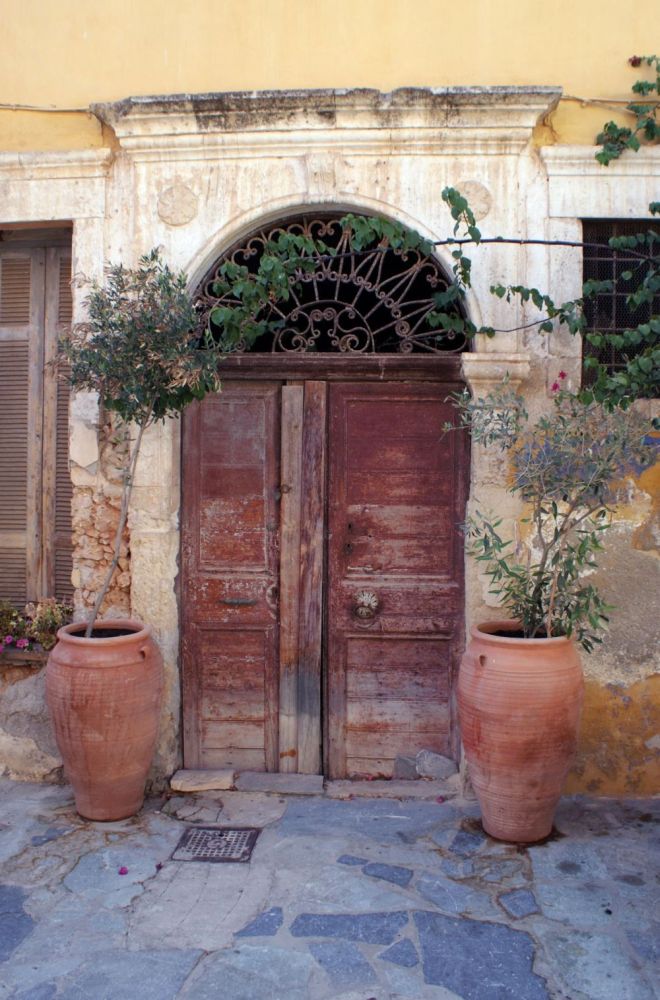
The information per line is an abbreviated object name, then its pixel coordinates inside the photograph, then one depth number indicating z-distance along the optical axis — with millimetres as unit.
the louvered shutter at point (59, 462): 4746
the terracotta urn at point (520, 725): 3613
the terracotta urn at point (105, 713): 3834
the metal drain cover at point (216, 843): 3709
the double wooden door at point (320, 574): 4527
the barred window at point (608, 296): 4359
